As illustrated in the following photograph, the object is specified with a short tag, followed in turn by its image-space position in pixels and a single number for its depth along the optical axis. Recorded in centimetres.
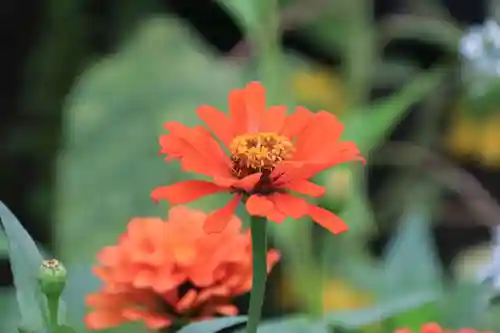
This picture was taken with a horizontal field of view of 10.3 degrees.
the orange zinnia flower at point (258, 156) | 84
